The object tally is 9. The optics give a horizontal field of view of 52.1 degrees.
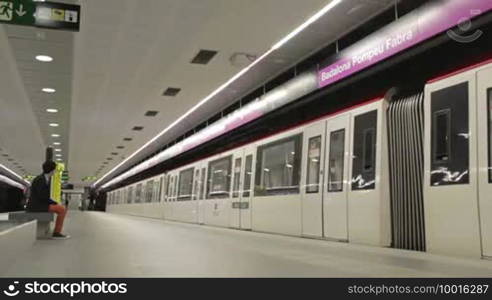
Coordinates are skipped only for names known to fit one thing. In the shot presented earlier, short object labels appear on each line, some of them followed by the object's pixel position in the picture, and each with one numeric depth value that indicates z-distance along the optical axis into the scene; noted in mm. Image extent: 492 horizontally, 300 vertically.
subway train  4996
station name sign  5668
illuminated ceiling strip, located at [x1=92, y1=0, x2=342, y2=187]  7379
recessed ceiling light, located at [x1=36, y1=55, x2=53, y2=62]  9586
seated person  8094
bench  7613
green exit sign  6168
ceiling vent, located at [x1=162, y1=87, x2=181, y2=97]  11805
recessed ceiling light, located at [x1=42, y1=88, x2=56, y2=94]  12173
